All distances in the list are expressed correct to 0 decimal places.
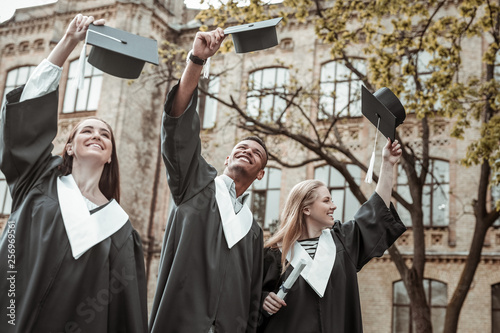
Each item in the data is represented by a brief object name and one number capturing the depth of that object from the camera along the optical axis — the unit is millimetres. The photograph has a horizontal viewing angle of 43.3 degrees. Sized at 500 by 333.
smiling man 3428
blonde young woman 4188
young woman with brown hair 2988
